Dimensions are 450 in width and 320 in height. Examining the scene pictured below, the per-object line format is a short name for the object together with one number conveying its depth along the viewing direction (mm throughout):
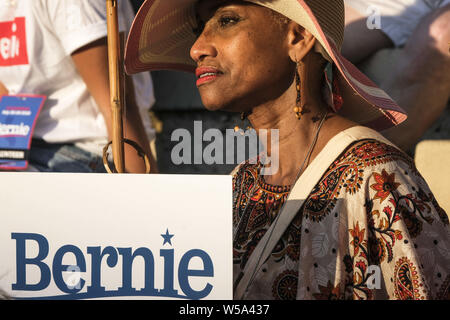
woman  1519
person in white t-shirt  2381
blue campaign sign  2518
